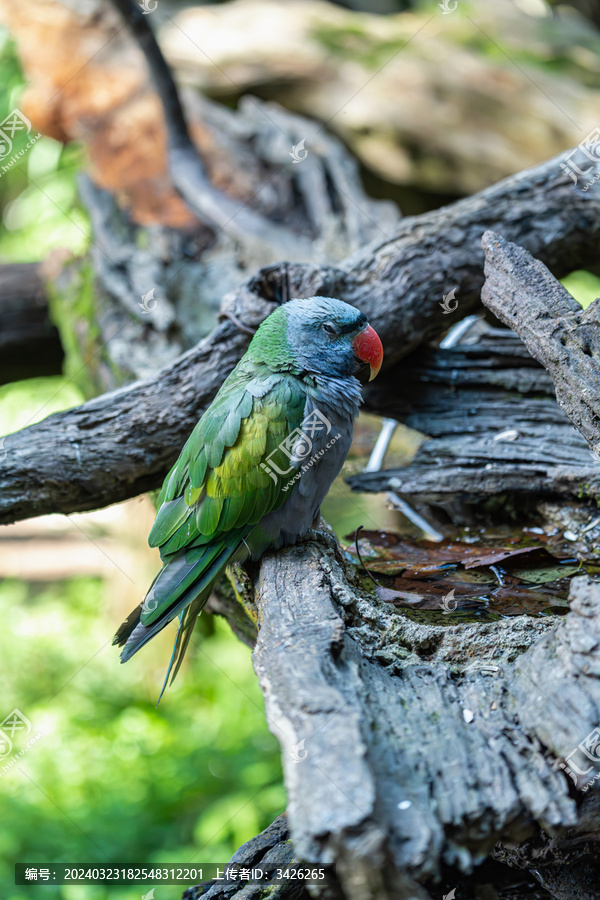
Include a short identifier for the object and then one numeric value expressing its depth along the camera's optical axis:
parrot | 2.10
